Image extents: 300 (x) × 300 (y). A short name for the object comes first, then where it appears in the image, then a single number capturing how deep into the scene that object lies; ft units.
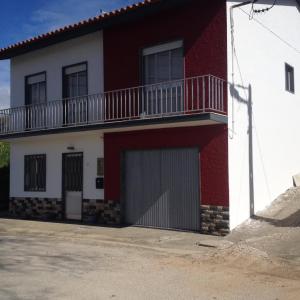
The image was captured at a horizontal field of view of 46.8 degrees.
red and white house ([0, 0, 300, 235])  29.50
